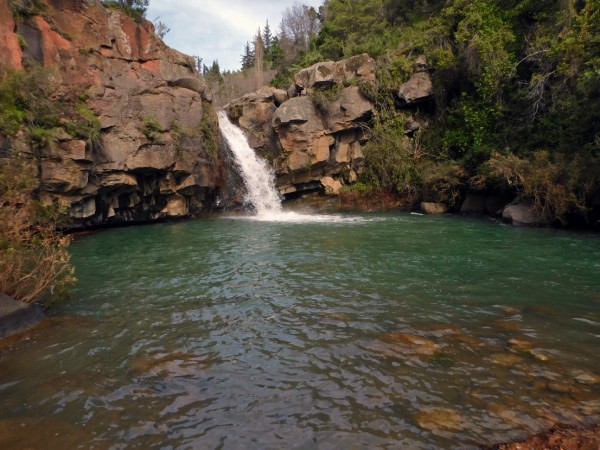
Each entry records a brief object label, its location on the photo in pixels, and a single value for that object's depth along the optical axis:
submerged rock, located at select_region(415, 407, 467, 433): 3.92
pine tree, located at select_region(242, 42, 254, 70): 77.62
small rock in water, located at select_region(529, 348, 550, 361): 5.12
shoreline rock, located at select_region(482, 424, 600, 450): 3.56
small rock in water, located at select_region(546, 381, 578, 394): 4.41
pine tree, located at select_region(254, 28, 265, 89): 55.38
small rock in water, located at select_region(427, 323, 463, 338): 5.94
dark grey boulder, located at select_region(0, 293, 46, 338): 6.21
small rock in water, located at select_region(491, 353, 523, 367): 5.04
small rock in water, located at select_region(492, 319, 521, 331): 6.07
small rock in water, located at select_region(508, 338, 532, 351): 5.43
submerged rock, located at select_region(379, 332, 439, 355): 5.47
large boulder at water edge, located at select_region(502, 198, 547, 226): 15.79
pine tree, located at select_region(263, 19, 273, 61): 87.75
